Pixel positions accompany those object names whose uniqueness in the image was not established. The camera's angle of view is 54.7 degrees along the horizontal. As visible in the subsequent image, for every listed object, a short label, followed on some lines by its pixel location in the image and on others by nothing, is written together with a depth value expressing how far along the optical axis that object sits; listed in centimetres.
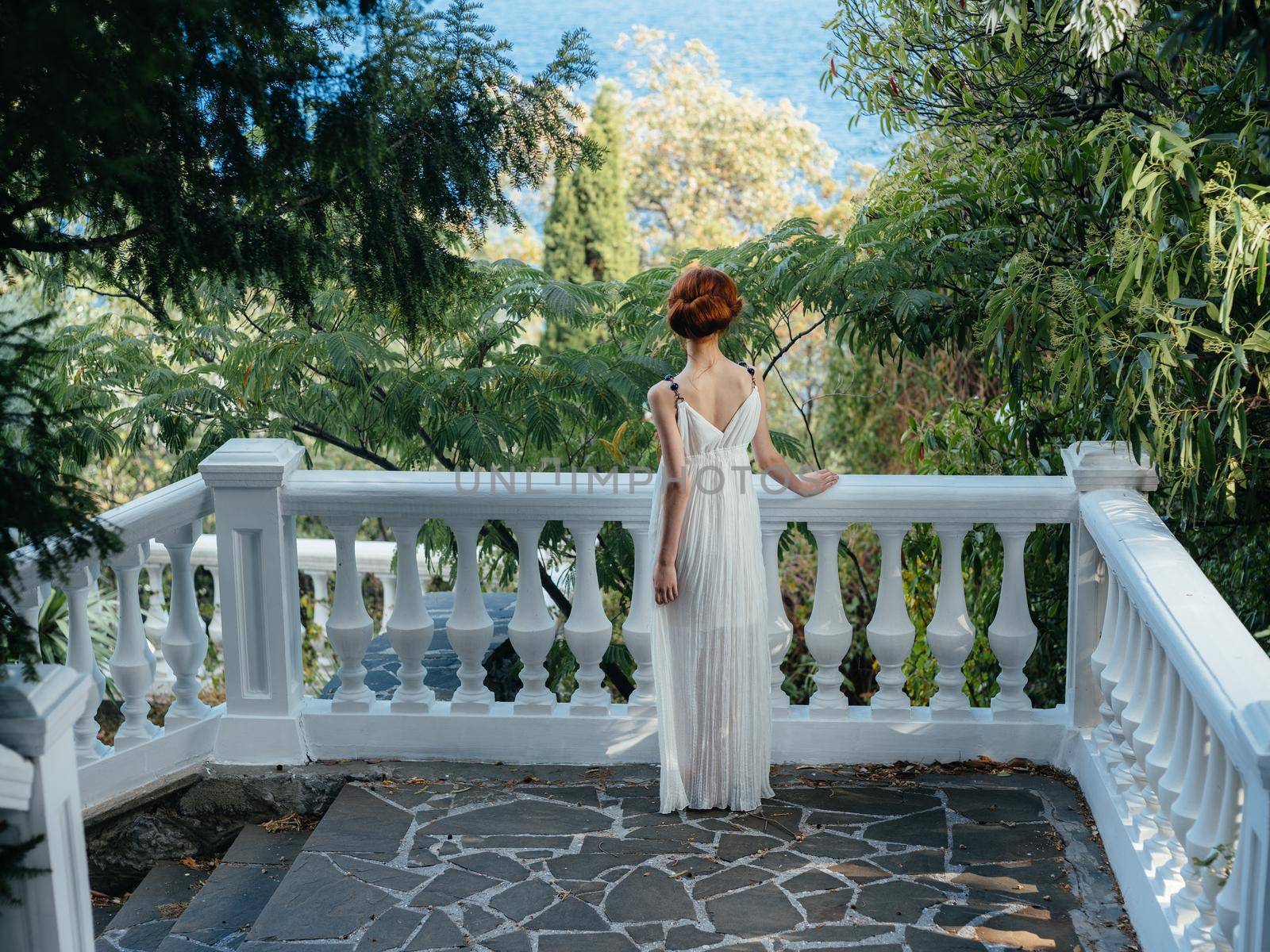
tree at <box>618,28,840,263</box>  1973
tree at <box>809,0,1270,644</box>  318
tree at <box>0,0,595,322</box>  198
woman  381
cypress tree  1698
